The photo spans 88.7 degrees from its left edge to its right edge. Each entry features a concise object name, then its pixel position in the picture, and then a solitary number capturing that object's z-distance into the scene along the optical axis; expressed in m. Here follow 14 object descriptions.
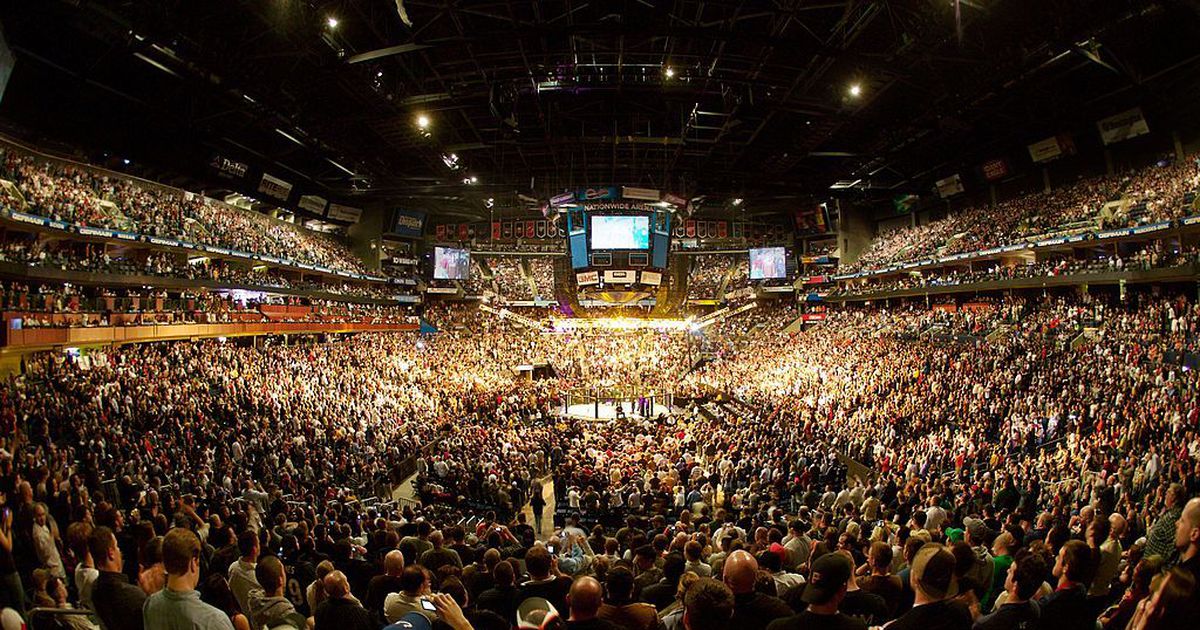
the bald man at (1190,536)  3.25
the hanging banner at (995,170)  35.94
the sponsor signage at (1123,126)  27.50
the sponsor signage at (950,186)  39.88
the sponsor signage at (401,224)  49.34
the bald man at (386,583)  4.56
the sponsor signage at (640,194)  32.44
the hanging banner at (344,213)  46.37
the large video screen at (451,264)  45.31
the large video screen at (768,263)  46.62
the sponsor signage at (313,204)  42.53
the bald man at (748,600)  3.08
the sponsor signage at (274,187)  36.34
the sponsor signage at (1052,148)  31.34
